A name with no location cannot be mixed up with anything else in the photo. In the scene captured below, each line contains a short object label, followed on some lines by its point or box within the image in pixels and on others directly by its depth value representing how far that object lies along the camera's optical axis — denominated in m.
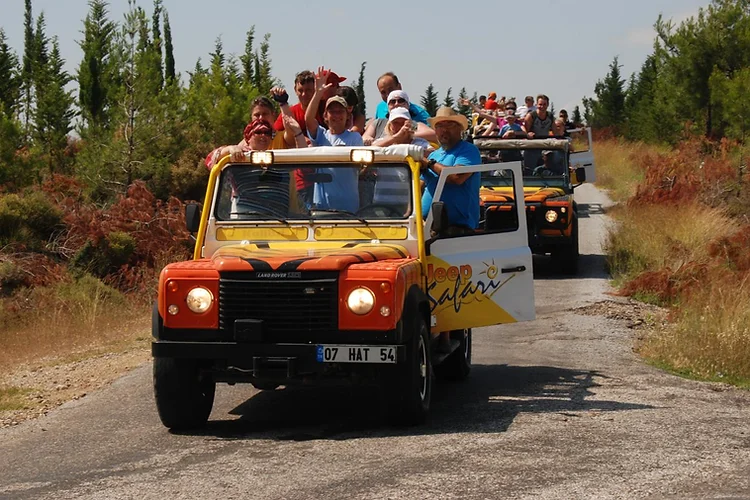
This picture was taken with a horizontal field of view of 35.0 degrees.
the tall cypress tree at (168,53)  56.69
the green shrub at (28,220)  21.73
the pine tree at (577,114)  72.29
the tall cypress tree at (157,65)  29.64
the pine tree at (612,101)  64.69
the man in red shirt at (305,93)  10.11
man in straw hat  9.30
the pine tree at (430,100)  65.69
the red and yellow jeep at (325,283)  7.53
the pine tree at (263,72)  38.78
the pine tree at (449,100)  63.87
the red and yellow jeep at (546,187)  17.86
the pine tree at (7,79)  42.46
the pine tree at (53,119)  34.44
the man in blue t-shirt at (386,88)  11.27
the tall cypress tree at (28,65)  41.39
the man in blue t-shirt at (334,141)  8.73
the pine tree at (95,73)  38.56
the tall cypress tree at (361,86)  47.90
